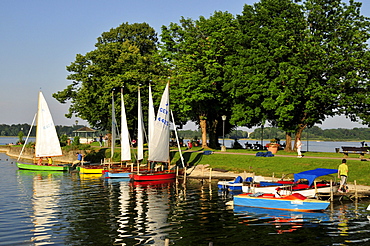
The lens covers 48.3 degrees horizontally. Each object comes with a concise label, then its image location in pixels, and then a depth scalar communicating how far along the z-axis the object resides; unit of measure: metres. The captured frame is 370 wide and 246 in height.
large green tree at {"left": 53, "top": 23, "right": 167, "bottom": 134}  82.81
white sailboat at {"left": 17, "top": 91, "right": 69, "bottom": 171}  72.44
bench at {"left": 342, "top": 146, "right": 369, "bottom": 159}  60.25
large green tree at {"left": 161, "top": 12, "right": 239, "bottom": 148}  70.50
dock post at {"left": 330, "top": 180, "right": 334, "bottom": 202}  37.84
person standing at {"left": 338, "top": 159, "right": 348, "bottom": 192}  39.59
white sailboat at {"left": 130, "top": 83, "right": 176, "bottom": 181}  54.26
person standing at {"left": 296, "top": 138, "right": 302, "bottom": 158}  56.08
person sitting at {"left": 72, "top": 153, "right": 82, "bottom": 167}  75.56
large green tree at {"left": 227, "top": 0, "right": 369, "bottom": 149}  57.44
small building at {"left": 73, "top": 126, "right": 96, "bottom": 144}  115.31
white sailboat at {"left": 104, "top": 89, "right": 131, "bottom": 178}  61.46
